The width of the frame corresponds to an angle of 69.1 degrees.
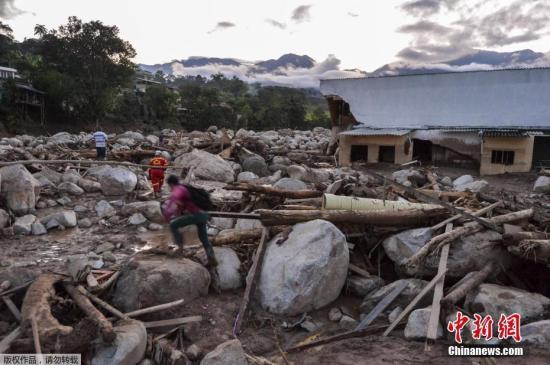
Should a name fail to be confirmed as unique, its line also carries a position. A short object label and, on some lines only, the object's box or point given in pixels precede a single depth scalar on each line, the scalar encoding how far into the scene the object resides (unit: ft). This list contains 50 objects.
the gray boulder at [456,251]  20.21
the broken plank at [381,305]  17.72
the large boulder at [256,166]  55.67
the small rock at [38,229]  26.73
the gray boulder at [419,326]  16.26
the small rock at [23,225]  26.40
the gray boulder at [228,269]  20.33
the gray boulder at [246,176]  49.97
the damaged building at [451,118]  61.93
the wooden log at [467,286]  16.97
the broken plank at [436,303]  15.69
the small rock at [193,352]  15.39
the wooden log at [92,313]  13.93
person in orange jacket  37.42
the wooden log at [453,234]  19.47
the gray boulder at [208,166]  51.06
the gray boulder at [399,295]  18.80
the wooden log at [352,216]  22.00
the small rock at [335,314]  18.47
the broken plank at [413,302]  17.22
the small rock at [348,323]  17.81
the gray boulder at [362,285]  20.27
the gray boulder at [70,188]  36.24
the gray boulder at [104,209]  31.63
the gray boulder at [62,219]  28.19
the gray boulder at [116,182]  37.88
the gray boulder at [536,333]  15.29
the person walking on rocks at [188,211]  20.07
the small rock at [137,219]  29.86
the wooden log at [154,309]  16.38
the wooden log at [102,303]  15.93
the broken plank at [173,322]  16.39
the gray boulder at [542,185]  46.06
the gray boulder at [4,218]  26.32
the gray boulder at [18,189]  29.37
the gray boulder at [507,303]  16.96
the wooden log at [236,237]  23.12
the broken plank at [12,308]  15.69
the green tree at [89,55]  120.47
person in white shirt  52.65
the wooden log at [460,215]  21.83
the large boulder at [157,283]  17.47
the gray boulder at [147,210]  30.86
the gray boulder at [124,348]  13.73
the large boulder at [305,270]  18.57
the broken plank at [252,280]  17.63
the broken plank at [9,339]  13.19
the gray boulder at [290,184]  35.32
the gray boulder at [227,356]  14.29
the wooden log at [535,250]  18.50
